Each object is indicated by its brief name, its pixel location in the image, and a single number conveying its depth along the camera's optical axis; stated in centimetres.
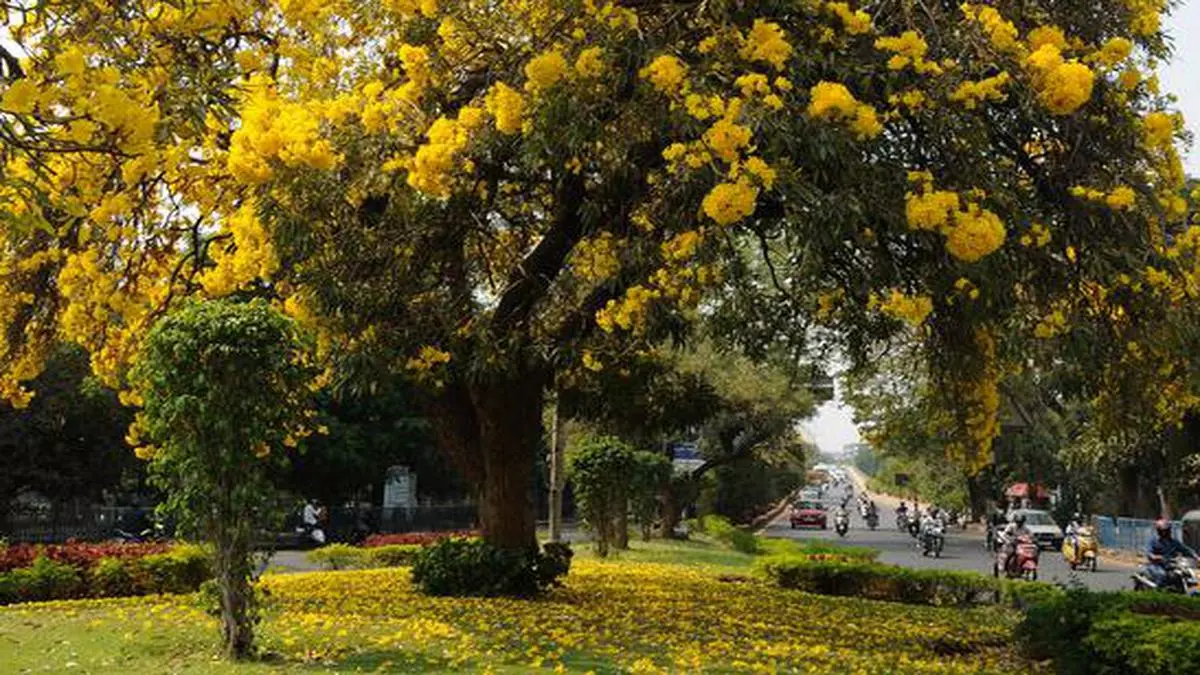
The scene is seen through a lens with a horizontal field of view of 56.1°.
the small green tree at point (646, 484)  2231
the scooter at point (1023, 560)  2038
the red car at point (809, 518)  5094
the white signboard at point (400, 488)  4116
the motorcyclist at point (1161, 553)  1392
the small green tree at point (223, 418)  742
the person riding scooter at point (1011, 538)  2058
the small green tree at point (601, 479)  1986
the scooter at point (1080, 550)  2500
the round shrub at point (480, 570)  1146
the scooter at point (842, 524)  4266
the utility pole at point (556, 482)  1961
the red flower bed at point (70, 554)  1299
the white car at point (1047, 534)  3519
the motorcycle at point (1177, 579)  1385
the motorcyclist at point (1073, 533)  2508
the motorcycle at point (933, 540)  3028
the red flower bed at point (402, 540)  2026
